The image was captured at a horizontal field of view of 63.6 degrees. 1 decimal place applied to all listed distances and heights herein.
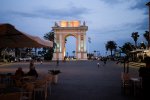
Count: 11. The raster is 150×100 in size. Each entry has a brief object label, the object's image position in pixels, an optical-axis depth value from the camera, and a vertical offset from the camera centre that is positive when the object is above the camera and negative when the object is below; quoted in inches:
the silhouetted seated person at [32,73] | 248.8 -40.1
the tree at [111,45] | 2647.3 +180.9
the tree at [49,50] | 1802.8 +49.7
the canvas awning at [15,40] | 150.7 +22.4
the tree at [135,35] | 1933.7 +290.5
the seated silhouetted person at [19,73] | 214.0 -35.6
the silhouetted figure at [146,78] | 179.8 -37.4
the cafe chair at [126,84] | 212.9 -55.0
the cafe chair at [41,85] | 173.0 -46.1
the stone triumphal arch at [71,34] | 1803.8 +249.3
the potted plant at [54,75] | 264.4 -48.1
